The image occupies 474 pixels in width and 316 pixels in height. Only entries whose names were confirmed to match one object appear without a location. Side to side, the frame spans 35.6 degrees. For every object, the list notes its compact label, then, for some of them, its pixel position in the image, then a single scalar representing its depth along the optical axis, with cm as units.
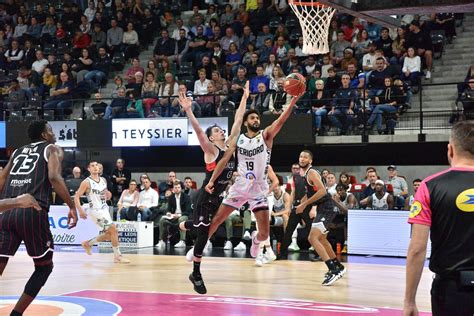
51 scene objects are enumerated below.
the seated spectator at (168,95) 1831
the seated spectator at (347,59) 1757
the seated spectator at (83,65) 2206
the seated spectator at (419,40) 1742
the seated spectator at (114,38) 2284
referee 350
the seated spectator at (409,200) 1443
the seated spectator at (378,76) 1627
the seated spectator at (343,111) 1622
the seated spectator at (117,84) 2044
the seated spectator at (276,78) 1747
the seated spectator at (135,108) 1869
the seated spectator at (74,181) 1781
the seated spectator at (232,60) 1931
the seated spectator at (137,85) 1980
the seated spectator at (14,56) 2355
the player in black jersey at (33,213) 633
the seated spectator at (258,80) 1784
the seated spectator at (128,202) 1686
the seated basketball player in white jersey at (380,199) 1454
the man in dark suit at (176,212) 1647
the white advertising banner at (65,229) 1689
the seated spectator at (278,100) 1703
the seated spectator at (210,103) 1778
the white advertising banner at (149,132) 1778
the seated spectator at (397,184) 1492
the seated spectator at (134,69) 2077
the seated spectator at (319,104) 1650
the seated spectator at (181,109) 1781
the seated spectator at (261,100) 1712
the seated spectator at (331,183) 1502
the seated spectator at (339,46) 1850
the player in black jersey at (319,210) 1007
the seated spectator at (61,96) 2036
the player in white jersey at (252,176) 948
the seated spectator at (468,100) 1472
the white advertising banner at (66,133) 1911
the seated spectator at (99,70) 2169
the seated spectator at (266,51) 1905
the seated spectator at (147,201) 1675
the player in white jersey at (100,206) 1286
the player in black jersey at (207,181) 869
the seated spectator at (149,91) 1891
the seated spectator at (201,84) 1875
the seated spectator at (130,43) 2267
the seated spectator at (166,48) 2148
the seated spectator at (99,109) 1950
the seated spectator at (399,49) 1716
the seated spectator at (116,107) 1895
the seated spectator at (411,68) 1648
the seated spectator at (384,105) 1585
